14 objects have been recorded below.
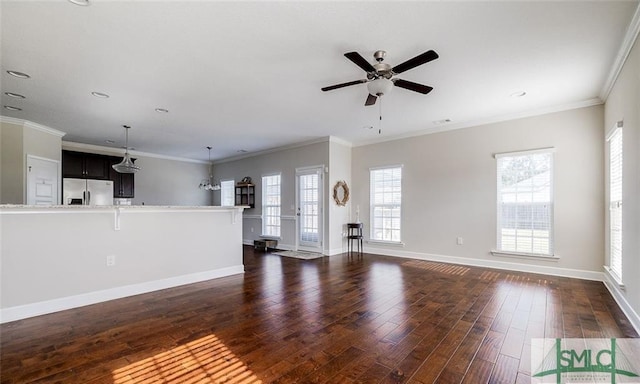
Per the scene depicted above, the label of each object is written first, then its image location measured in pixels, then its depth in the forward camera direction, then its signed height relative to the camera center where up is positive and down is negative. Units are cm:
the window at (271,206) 772 -39
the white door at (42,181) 525 +20
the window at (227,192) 922 -3
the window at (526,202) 467 -19
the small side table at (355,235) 658 -102
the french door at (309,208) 674 -39
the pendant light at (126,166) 552 +48
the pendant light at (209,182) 814 +30
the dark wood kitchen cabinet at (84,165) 670 +62
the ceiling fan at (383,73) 251 +113
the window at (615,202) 344 -13
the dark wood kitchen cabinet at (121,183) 747 +21
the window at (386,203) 636 -26
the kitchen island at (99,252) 296 -75
